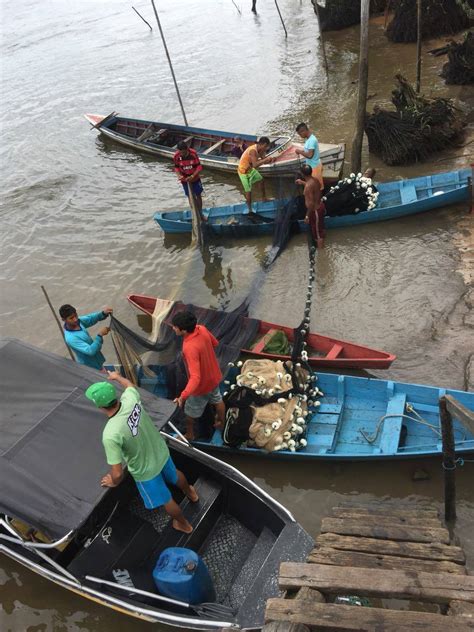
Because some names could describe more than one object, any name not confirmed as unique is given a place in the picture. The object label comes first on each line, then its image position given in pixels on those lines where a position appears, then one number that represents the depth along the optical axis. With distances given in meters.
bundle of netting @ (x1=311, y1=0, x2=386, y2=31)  24.48
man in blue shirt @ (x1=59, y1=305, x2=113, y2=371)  6.66
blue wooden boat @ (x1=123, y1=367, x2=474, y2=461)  6.26
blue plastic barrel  4.71
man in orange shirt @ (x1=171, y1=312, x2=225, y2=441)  5.83
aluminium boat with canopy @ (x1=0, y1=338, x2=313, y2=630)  4.71
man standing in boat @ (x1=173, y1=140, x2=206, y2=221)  11.14
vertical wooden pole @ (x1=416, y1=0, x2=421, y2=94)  15.52
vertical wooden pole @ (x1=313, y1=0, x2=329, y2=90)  20.02
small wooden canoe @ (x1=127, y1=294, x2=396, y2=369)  7.44
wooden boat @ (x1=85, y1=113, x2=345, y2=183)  12.48
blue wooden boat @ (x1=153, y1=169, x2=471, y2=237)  10.88
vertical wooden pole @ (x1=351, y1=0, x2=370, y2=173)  10.98
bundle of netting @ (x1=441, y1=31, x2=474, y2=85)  16.28
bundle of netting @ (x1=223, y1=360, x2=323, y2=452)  6.70
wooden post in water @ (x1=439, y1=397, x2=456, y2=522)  5.23
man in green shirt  4.56
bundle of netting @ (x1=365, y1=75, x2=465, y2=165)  12.88
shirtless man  9.95
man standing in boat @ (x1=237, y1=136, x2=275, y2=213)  11.51
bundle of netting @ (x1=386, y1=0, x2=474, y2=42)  20.33
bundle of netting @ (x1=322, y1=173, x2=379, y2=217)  11.15
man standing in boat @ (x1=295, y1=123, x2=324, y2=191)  10.61
